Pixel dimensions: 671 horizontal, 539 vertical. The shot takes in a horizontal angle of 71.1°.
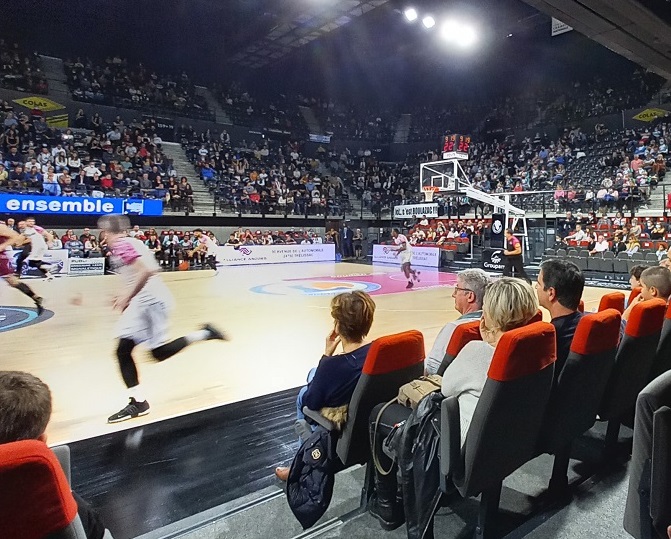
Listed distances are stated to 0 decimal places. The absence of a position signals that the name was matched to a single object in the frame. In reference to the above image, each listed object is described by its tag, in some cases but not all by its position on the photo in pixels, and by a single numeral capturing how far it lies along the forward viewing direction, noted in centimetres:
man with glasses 272
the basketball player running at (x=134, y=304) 328
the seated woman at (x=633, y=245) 1244
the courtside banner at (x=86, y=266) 1314
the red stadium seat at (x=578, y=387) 216
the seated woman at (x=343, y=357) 210
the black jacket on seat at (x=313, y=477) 190
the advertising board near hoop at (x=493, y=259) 1412
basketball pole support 1582
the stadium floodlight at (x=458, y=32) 1403
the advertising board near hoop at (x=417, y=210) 1966
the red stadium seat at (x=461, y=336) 235
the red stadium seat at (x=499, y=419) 171
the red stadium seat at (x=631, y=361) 246
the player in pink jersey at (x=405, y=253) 1113
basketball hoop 1731
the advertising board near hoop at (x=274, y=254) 1631
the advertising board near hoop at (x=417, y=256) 1656
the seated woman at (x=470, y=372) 187
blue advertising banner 1335
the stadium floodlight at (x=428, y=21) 1433
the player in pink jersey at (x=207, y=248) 1582
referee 1073
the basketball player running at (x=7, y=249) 553
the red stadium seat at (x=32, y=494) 88
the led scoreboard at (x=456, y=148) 1658
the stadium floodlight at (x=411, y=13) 1496
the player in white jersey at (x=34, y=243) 776
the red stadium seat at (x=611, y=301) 321
